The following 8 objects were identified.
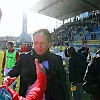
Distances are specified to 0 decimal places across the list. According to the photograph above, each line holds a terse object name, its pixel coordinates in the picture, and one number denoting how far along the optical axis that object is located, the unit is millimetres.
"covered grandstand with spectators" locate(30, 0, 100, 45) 11732
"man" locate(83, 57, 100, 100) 1143
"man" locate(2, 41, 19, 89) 3150
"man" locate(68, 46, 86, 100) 2307
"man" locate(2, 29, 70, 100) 938
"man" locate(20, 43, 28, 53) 5877
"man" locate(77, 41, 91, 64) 3571
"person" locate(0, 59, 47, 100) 579
